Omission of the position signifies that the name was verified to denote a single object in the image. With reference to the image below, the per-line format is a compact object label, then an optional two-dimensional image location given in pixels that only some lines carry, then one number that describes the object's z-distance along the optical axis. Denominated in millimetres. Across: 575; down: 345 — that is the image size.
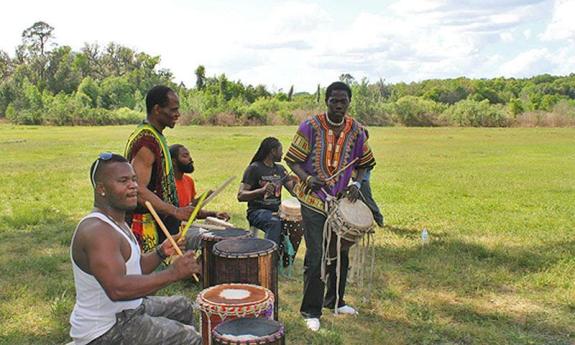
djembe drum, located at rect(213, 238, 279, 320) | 4383
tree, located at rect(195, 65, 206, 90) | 56406
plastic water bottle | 8180
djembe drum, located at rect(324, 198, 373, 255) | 5008
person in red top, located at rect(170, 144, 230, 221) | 6008
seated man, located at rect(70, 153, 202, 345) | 3145
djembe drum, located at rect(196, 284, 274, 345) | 3674
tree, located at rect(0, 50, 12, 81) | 69500
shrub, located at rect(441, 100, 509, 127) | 43594
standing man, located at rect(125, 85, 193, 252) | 4668
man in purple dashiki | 5180
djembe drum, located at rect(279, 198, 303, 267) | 6738
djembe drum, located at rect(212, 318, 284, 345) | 3256
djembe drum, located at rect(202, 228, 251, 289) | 4789
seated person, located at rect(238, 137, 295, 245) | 6680
